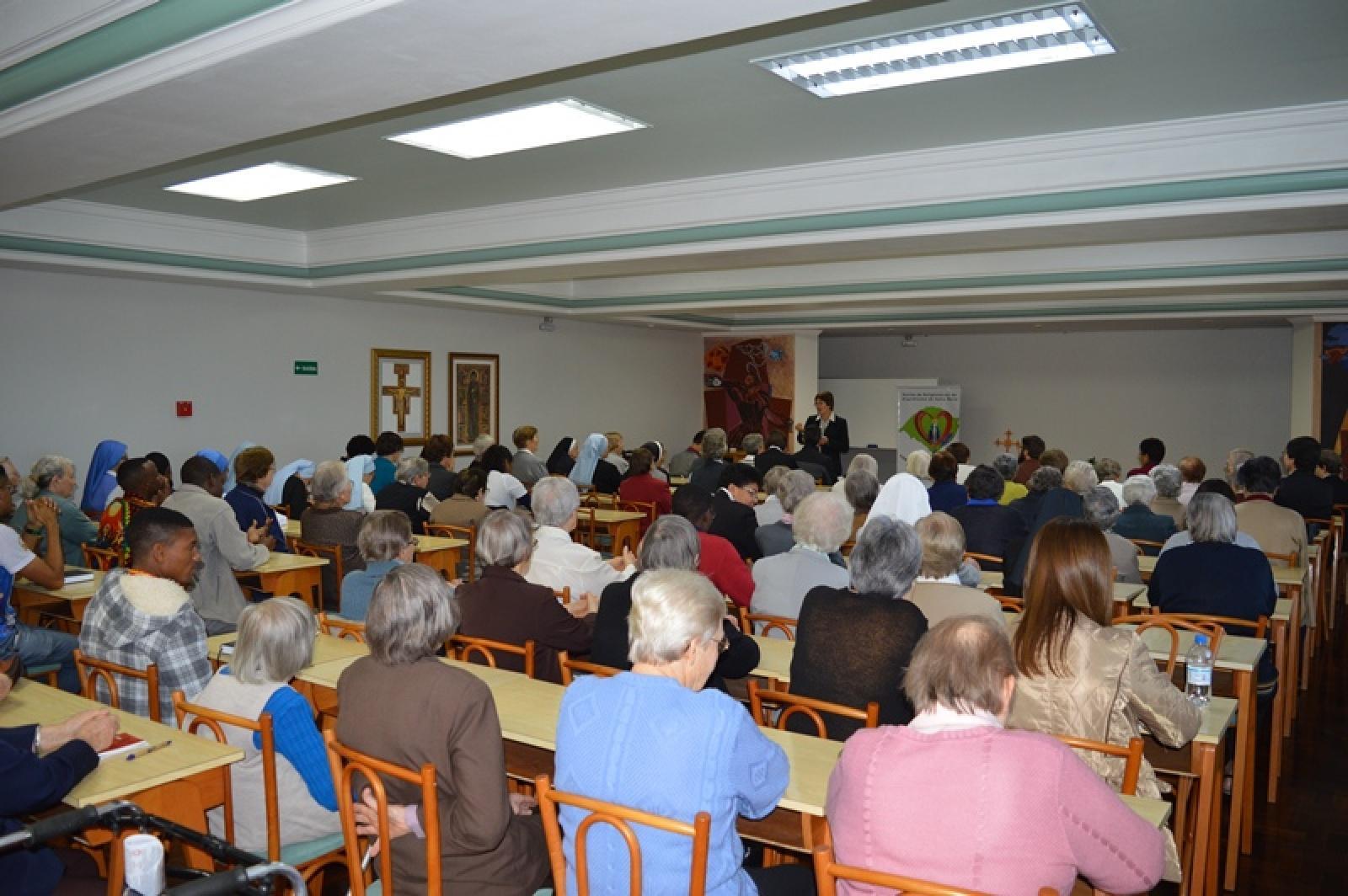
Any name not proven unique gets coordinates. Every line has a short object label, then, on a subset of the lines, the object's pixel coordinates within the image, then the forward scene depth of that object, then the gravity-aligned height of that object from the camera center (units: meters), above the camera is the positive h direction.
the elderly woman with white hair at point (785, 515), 5.12 -0.58
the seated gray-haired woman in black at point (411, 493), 6.45 -0.57
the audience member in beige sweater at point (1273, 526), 5.26 -0.59
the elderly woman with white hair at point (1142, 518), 5.76 -0.60
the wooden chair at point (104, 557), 5.10 -0.81
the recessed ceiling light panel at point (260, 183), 5.83 +1.37
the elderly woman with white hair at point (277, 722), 2.45 -0.79
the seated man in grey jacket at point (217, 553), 4.55 -0.70
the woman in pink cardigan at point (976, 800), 1.63 -0.65
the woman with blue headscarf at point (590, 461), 9.21 -0.50
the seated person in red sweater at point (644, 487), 7.72 -0.61
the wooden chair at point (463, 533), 6.33 -0.85
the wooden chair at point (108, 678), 2.79 -0.82
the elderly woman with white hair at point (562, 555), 4.00 -0.60
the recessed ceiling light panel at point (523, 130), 4.53 +1.35
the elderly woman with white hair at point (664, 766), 1.85 -0.68
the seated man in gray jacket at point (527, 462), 8.63 -0.48
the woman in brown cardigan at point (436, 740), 2.10 -0.72
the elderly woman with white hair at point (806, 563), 3.70 -0.58
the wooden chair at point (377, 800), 1.99 -0.83
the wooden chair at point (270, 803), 2.30 -0.97
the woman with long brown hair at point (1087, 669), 2.43 -0.63
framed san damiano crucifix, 10.20 +0.12
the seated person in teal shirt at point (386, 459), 7.75 -0.44
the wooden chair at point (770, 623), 3.55 -0.78
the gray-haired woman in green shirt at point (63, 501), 5.16 -0.53
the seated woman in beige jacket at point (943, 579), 3.18 -0.58
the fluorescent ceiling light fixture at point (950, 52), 3.47 +1.36
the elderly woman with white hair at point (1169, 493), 6.34 -0.50
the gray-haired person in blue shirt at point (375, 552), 3.88 -0.58
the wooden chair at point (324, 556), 5.35 -0.87
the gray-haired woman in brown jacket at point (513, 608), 3.30 -0.67
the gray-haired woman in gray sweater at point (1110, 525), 4.86 -0.55
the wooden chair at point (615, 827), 1.73 -0.76
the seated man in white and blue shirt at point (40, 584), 3.79 -0.77
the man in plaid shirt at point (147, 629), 2.97 -0.69
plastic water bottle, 2.90 -0.76
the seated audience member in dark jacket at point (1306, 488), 7.14 -0.50
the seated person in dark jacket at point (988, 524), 5.49 -0.61
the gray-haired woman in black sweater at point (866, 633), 2.67 -0.61
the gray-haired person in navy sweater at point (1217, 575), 3.98 -0.65
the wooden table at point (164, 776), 2.18 -0.85
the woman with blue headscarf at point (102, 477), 6.52 -0.50
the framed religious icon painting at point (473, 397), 11.05 +0.10
